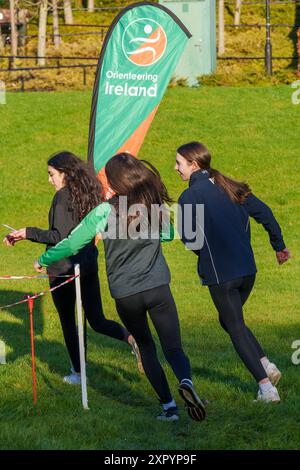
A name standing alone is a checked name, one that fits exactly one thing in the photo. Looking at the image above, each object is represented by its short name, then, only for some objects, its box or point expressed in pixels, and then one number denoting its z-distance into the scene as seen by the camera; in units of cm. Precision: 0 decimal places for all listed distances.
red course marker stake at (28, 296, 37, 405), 1487
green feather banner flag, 2552
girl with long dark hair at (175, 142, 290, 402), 1422
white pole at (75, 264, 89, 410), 1468
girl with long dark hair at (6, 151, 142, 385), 1568
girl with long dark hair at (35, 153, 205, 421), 1320
